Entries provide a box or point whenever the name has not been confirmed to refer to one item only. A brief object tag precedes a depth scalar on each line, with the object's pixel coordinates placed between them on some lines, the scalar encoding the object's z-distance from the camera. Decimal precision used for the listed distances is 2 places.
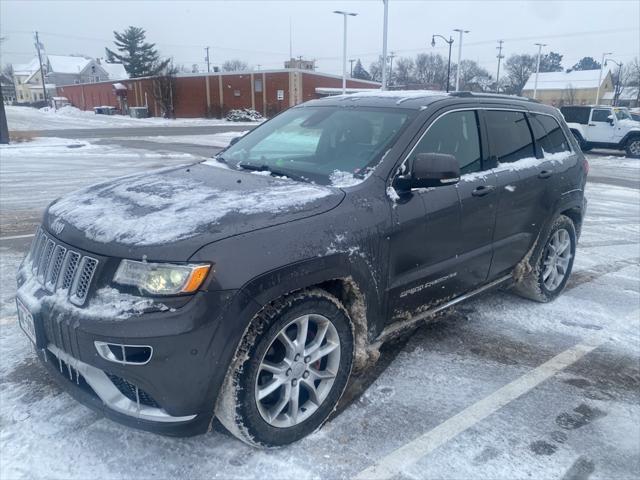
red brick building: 48.94
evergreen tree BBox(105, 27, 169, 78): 76.44
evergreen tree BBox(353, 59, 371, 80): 107.56
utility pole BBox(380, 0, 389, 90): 28.39
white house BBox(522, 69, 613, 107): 84.31
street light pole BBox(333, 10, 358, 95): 32.89
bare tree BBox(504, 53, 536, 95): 92.99
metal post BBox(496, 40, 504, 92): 67.49
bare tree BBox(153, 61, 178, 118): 53.16
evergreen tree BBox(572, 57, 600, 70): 120.88
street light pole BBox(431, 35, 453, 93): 36.72
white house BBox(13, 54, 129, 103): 96.12
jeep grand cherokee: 2.27
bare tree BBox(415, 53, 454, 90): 89.31
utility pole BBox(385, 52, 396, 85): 74.34
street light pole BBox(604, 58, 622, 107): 70.47
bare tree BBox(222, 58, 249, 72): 108.97
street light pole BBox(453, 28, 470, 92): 35.39
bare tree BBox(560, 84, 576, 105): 77.25
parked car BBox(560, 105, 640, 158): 19.61
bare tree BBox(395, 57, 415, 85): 93.38
